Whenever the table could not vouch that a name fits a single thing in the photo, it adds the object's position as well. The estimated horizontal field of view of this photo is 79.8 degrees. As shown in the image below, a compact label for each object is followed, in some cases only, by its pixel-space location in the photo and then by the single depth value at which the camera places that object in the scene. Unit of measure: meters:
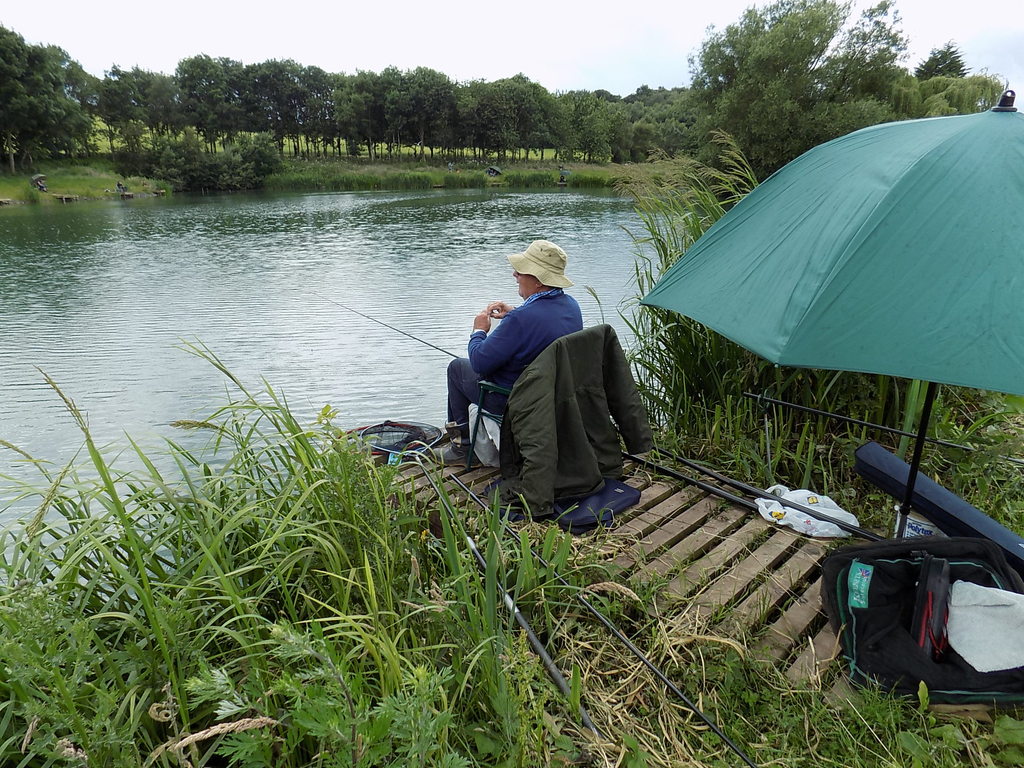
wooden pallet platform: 1.92
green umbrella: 1.49
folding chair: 2.91
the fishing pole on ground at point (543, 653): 1.60
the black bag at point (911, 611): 1.63
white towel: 1.61
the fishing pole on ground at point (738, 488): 2.42
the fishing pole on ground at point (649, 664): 1.55
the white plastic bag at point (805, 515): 2.45
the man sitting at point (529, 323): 2.85
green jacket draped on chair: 2.47
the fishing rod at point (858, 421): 2.51
